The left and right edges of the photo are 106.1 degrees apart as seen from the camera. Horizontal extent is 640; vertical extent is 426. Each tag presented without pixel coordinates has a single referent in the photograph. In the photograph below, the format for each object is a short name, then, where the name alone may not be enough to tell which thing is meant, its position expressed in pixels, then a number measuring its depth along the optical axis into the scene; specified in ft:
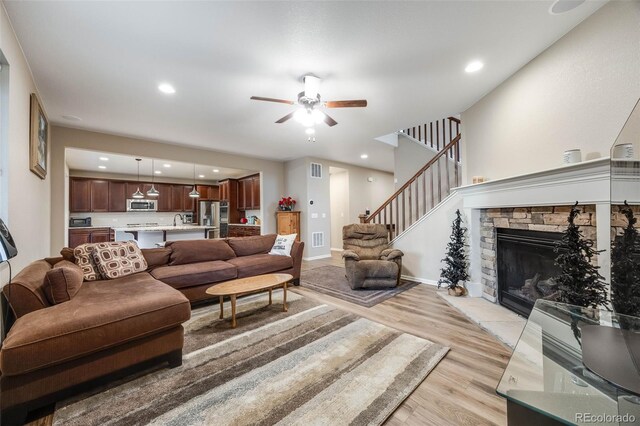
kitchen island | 16.72
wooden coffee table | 8.29
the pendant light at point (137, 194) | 23.29
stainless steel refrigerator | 26.43
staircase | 14.58
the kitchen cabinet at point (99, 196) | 23.27
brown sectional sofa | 4.43
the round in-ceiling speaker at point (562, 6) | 5.85
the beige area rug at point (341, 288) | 11.10
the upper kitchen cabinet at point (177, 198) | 27.61
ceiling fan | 8.58
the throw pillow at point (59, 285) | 5.94
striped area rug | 4.64
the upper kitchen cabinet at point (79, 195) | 22.41
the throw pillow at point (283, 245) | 13.52
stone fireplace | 7.55
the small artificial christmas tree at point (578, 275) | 5.75
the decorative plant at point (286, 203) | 21.12
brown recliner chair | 12.19
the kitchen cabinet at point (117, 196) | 24.08
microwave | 24.76
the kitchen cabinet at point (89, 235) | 21.72
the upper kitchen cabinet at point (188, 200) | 28.32
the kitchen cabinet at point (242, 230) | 23.11
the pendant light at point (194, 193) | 24.08
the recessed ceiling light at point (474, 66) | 8.23
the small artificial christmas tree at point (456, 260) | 11.17
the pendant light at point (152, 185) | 21.49
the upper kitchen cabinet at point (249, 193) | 23.40
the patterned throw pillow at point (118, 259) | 8.84
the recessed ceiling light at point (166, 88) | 9.29
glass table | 2.79
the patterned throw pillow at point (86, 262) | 8.49
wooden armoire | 20.65
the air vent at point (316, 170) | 21.16
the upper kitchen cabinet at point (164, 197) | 26.86
